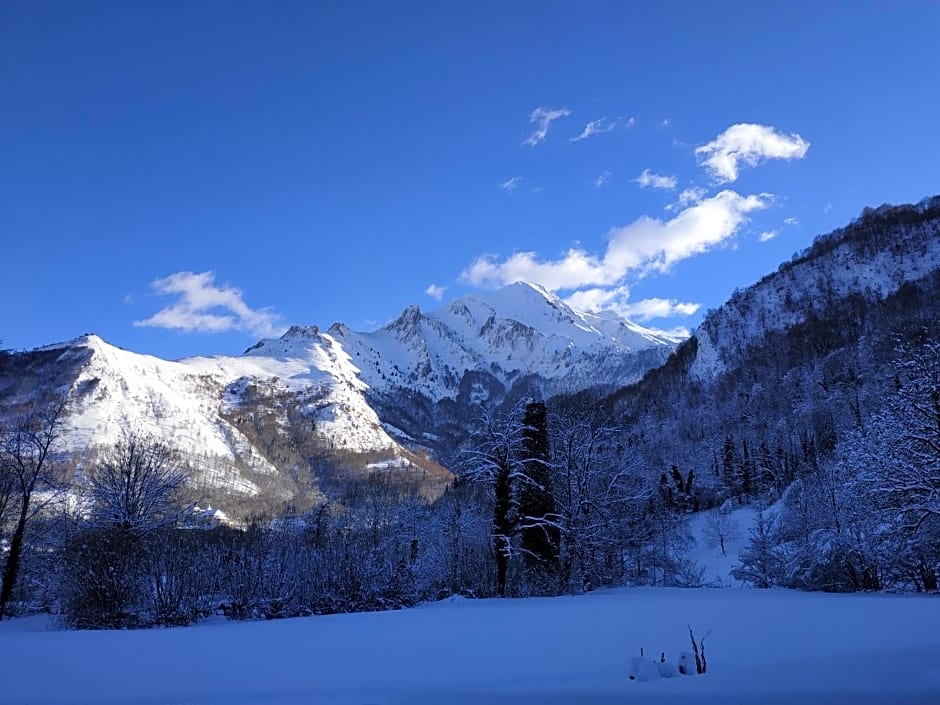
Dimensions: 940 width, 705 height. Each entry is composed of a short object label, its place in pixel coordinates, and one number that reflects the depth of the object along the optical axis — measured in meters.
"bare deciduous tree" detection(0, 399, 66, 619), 20.47
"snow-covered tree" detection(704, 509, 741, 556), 60.16
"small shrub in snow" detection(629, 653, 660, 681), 6.30
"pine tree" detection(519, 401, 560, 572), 24.39
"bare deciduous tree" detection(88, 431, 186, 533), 22.81
